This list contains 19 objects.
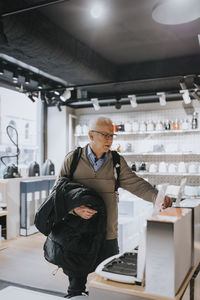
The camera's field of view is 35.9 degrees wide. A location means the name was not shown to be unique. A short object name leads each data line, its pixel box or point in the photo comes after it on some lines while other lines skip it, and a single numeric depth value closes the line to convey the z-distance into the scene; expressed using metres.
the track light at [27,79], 5.41
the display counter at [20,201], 5.39
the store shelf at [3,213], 5.19
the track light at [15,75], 5.12
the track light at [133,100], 6.10
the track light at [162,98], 5.87
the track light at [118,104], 6.27
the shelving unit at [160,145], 6.42
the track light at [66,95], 5.93
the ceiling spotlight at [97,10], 3.70
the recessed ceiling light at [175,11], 3.07
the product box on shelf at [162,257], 1.23
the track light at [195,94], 5.65
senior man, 2.36
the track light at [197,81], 5.12
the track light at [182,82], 5.08
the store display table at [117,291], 1.27
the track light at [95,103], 6.44
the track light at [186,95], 5.39
